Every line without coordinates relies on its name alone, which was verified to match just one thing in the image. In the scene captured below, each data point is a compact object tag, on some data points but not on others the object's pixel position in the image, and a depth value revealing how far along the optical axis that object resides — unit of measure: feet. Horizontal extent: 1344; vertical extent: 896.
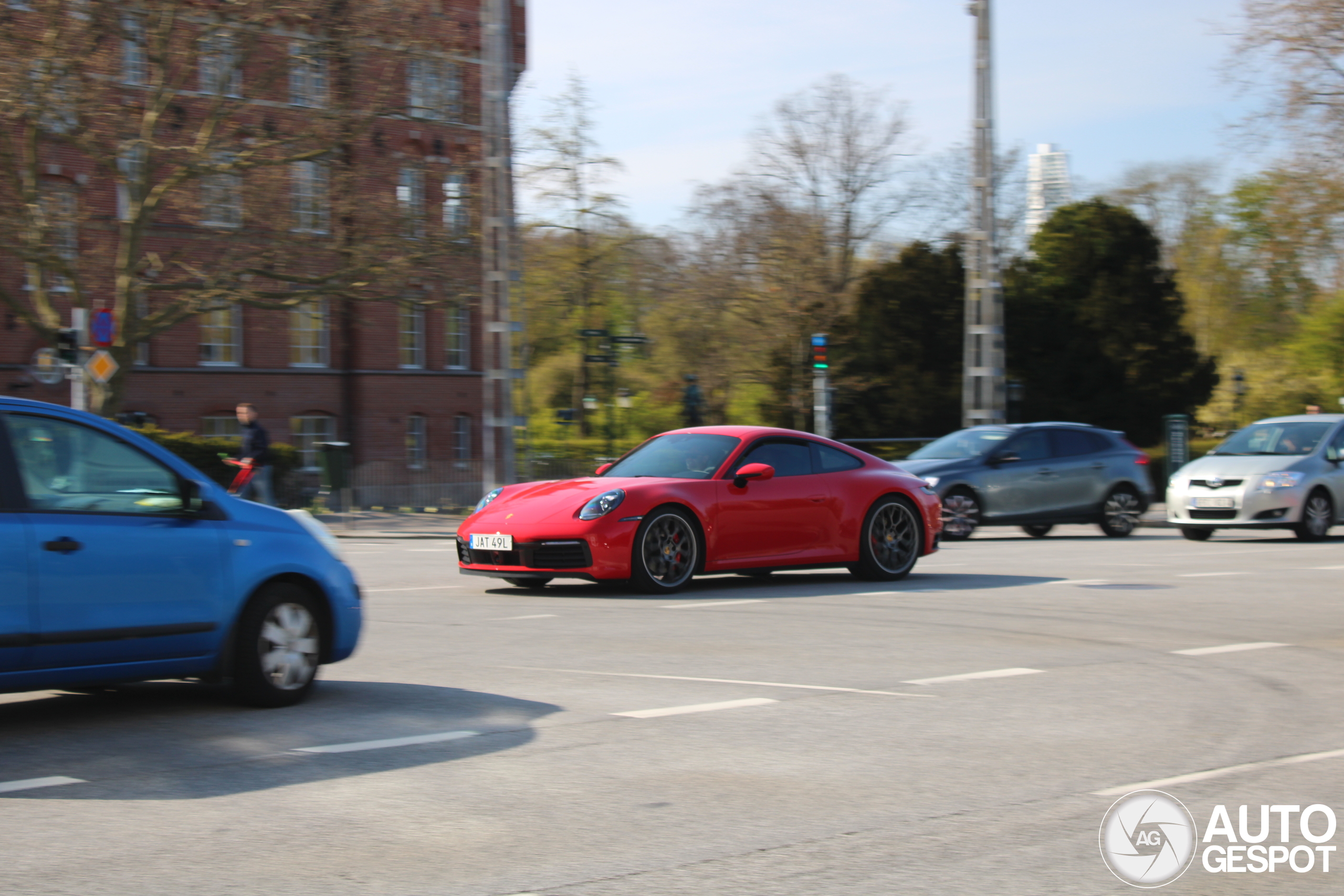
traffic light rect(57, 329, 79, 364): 77.46
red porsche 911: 39.50
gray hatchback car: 67.21
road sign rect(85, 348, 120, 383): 82.84
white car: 64.39
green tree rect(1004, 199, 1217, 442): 138.51
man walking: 75.46
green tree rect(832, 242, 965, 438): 136.05
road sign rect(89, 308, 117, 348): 83.51
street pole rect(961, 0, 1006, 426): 86.28
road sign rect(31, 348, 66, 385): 127.95
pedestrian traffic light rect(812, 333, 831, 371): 90.27
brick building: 102.73
